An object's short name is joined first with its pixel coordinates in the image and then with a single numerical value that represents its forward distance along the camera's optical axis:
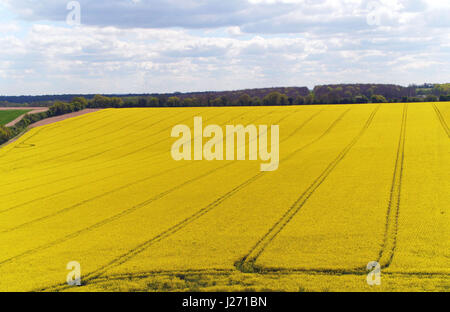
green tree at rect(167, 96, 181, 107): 117.88
